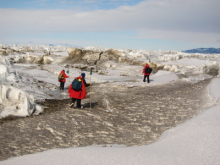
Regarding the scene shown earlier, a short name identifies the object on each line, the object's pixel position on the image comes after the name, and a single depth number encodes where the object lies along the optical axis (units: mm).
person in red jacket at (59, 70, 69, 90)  16516
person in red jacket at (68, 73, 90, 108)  10156
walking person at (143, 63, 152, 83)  18234
